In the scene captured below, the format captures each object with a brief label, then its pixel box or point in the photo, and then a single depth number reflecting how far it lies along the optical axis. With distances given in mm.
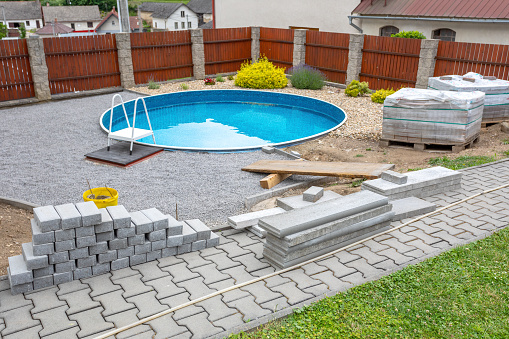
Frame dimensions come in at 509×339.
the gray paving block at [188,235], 5270
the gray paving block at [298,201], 6051
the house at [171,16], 86188
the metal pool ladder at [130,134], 9469
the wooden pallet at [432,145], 9500
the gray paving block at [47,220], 4293
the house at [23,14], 89625
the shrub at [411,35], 17297
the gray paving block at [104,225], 4578
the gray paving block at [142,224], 4859
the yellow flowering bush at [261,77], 17375
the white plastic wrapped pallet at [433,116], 9223
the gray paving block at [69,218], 4355
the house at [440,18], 16750
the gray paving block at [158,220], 4953
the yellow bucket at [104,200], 5964
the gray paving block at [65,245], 4441
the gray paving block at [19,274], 4348
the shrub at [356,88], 15859
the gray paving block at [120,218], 4672
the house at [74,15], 87875
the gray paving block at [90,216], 4434
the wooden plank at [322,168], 7418
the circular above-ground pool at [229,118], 12359
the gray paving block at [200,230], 5386
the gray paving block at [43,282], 4496
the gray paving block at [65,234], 4397
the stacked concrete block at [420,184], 6480
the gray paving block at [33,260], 4355
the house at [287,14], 21547
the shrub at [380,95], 14727
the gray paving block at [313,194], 6113
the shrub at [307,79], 17328
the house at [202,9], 85631
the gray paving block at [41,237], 4328
